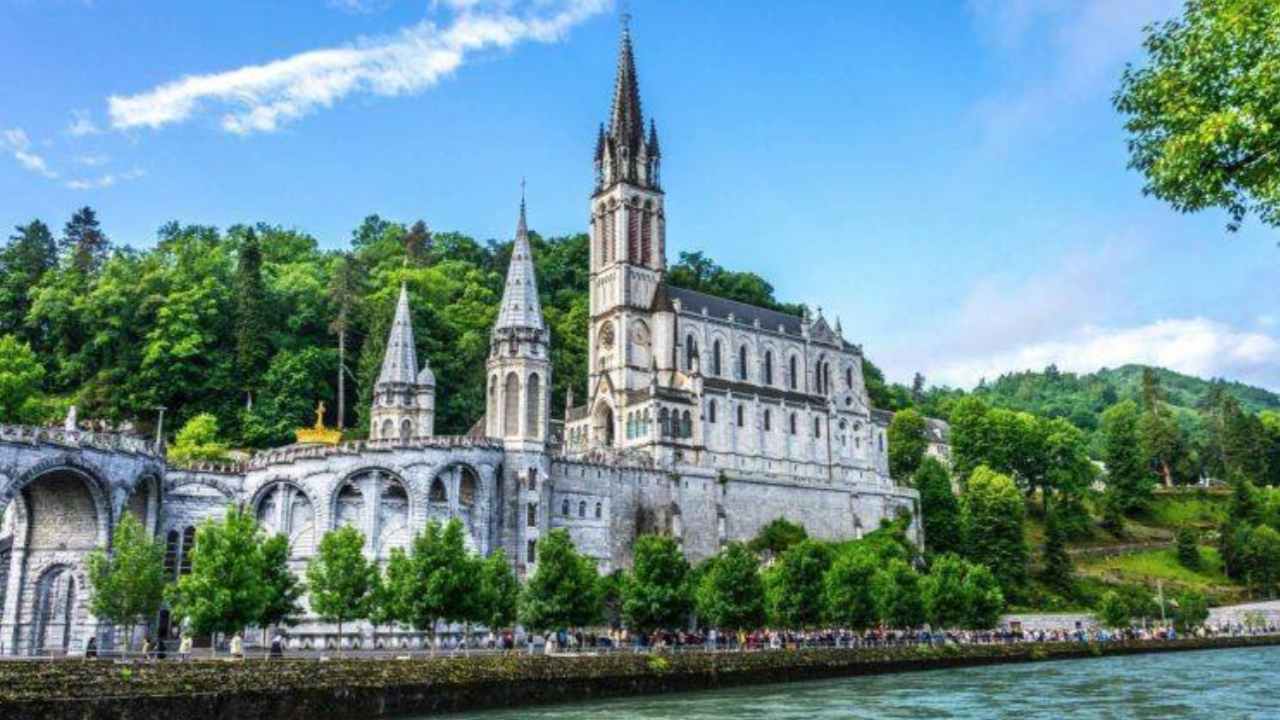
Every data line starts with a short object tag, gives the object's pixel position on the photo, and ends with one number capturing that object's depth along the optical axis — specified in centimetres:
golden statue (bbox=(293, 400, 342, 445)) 6919
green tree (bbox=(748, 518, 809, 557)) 7465
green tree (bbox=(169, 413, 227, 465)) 7006
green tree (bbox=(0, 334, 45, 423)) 6725
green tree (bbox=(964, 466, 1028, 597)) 8388
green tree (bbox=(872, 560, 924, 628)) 6125
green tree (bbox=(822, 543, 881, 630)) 5903
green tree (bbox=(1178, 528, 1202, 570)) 9706
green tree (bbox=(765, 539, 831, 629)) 5831
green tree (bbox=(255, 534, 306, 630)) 4262
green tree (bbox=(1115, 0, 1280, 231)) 1611
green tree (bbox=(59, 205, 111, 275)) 9762
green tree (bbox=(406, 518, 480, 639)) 4516
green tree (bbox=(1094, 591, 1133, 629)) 7525
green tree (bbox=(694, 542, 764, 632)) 5466
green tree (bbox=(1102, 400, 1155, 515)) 10694
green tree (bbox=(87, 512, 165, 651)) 4253
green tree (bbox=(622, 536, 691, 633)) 5300
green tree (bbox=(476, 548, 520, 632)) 4691
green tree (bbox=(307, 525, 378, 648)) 4488
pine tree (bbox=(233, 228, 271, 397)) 8362
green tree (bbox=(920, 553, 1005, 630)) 6456
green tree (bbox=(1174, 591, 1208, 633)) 7819
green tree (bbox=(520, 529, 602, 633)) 4981
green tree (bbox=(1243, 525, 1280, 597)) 9181
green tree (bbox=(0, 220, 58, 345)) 8575
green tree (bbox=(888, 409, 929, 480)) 9962
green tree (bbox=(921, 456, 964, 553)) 8688
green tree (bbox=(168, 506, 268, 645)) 3997
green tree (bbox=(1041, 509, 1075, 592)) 8688
